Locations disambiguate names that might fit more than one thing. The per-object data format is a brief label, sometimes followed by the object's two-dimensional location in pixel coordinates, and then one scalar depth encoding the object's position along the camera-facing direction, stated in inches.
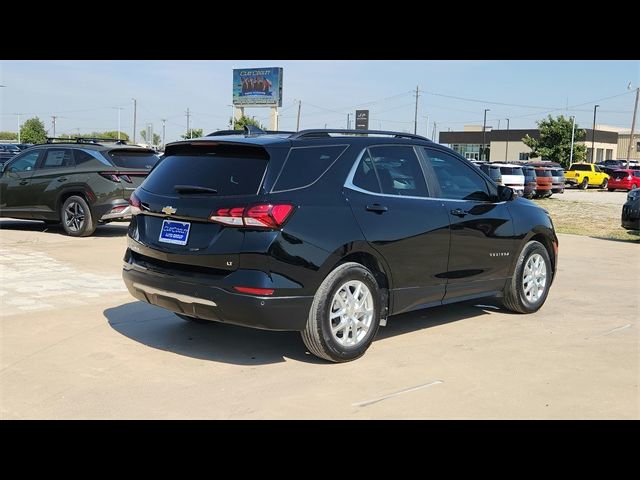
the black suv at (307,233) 187.5
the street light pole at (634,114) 2444.9
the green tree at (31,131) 3756.9
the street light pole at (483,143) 3544.3
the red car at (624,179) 1697.8
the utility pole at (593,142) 3240.7
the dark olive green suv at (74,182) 482.6
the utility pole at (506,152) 3390.7
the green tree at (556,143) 2554.1
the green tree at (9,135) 4815.5
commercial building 3487.7
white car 1175.3
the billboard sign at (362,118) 1743.4
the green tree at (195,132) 3394.7
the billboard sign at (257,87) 2410.2
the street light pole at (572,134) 2504.2
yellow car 1807.6
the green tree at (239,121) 2260.3
